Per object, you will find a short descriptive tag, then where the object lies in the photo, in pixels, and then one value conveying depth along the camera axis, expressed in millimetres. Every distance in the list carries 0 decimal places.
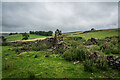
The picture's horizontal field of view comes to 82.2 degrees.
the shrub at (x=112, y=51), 8318
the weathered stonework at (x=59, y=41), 12520
